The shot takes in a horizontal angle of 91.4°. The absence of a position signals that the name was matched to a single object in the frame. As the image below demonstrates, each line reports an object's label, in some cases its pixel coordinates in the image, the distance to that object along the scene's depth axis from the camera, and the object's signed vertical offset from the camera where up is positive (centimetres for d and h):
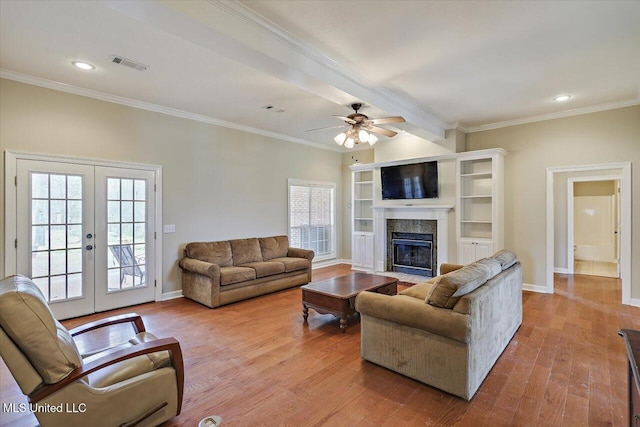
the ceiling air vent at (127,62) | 328 +165
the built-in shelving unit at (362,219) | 709 -11
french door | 384 -26
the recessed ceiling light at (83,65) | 338 +166
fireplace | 633 -81
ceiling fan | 425 +122
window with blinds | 709 -5
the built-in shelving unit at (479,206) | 540 +16
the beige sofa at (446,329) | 234 -95
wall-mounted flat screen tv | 604 +68
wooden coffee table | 369 -97
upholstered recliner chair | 160 -94
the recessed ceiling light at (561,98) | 441 +167
